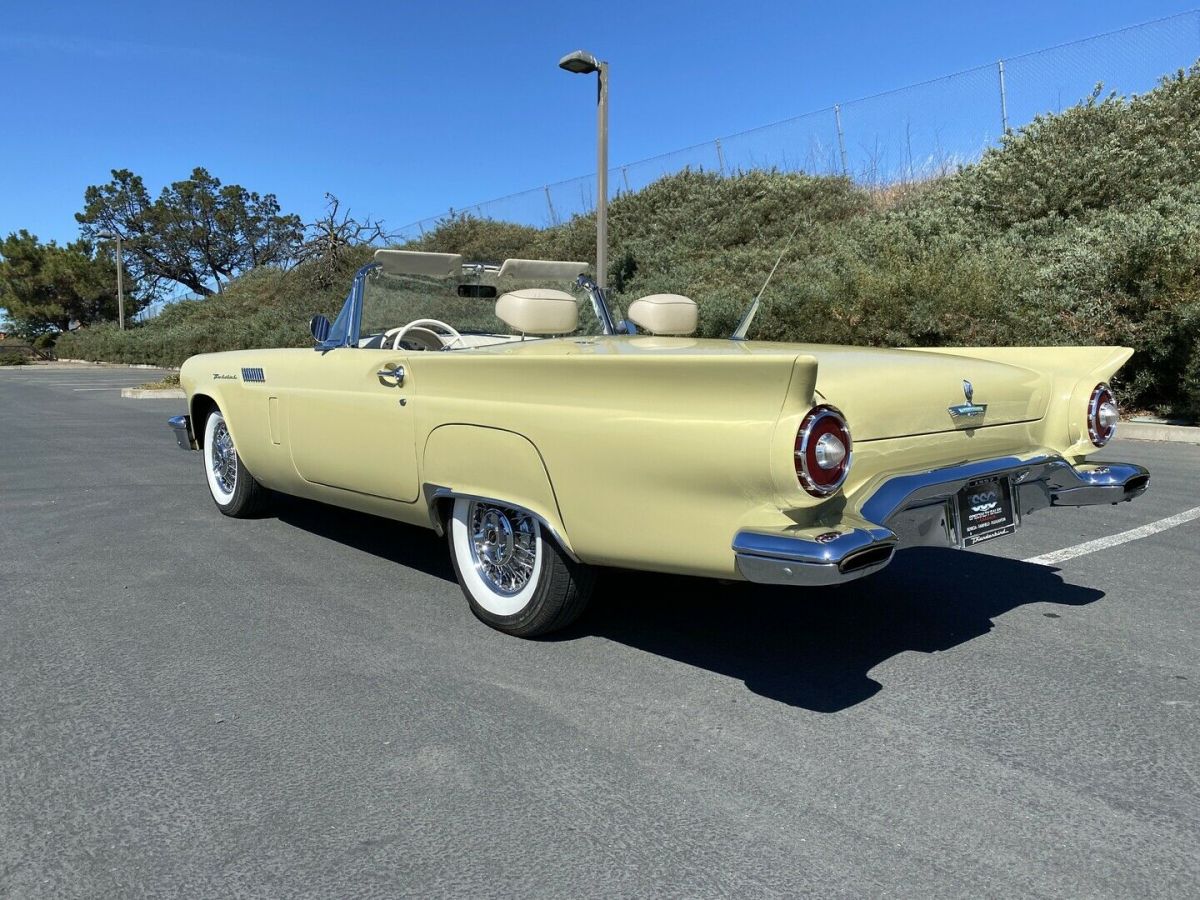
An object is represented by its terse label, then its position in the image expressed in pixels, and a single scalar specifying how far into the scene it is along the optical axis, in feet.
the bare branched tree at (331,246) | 84.07
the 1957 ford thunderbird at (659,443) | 8.46
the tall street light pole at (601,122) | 40.63
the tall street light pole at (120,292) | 126.21
